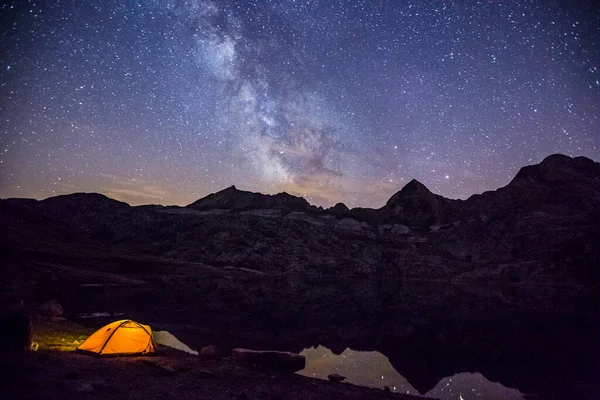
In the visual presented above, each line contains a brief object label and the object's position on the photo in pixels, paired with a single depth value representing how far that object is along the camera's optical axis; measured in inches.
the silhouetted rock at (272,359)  564.4
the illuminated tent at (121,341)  526.6
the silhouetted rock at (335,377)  553.0
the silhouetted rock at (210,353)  575.5
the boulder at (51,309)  812.0
